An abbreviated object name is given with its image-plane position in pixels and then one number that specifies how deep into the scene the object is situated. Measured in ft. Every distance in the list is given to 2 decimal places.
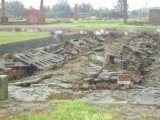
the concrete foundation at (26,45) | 54.97
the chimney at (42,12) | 154.40
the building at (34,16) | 154.20
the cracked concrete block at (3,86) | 28.43
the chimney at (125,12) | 154.28
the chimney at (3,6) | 153.99
